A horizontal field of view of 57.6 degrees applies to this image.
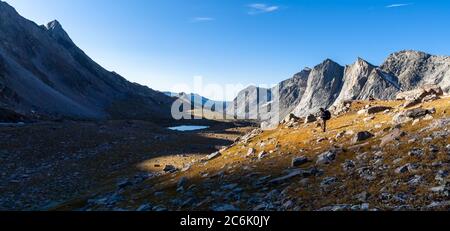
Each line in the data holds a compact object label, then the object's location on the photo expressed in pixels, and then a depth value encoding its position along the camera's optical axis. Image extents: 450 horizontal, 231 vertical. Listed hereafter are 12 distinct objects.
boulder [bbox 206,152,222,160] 38.86
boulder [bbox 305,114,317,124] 44.00
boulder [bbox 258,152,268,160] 31.61
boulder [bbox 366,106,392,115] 40.50
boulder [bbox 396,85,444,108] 37.78
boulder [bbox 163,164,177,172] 39.67
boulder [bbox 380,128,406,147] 25.12
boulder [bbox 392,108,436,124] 29.45
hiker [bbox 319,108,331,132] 35.66
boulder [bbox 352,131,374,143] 27.86
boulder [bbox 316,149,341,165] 24.60
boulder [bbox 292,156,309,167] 26.12
